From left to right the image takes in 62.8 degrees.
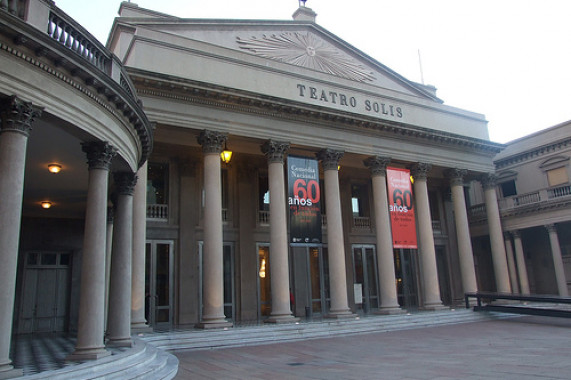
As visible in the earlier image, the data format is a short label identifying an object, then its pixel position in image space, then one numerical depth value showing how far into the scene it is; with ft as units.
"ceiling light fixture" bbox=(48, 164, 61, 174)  34.42
